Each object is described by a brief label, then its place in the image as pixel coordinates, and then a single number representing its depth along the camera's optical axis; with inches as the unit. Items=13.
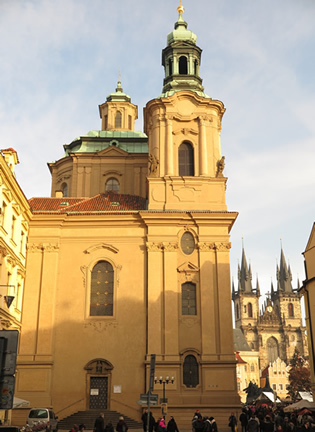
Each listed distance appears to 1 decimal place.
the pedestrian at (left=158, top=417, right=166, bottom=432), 826.8
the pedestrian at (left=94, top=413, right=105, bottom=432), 839.4
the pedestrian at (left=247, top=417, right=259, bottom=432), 751.1
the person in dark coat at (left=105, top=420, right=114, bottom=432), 762.2
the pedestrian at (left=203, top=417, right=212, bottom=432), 834.8
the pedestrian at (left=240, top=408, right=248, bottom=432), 1032.2
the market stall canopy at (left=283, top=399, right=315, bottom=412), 1078.5
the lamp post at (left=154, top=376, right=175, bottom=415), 1187.9
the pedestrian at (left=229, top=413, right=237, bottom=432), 1032.8
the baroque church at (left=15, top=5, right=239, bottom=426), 1201.4
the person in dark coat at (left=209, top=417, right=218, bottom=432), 899.5
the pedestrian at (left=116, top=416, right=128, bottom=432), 831.7
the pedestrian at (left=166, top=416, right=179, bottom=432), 887.1
